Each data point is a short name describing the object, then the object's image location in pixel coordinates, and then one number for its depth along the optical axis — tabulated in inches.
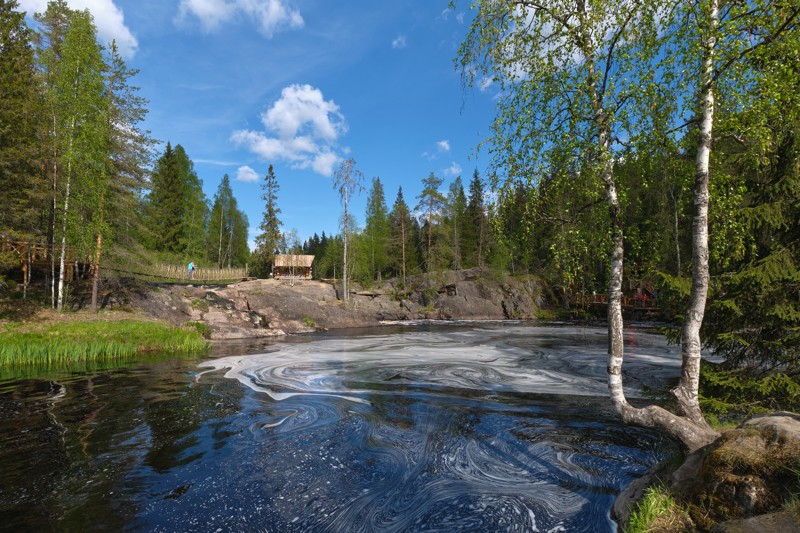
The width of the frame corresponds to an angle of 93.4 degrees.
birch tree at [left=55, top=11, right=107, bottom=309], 764.6
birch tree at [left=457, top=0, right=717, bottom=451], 244.1
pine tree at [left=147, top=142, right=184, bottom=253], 2048.5
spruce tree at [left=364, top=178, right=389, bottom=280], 2532.0
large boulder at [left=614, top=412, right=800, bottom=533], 129.0
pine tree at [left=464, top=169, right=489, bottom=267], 2383.1
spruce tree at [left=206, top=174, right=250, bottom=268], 2645.2
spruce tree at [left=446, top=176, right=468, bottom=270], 2176.3
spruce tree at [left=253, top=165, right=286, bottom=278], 2404.0
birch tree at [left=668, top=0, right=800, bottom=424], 217.5
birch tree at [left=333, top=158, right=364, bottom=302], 1611.7
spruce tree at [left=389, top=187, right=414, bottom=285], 2204.7
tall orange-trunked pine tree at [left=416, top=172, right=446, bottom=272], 2031.3
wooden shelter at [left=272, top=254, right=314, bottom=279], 2369.6
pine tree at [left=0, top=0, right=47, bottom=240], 674.8
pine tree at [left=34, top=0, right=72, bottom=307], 759.7
